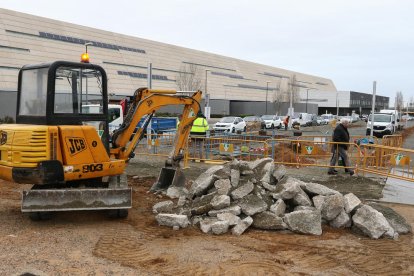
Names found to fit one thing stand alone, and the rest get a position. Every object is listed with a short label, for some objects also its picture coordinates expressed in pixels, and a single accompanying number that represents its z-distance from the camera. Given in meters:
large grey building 42.75
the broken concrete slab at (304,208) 7.91
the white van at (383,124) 31.58
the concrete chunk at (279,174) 8.97
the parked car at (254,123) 38.41
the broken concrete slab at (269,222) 7.56
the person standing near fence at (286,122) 41.34
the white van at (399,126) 42.75
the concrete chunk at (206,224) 7.41
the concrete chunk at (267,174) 8.78
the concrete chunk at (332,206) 7.89
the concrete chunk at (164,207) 8.47
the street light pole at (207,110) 23.86
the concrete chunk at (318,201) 8.03
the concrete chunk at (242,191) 8.12
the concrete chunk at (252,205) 7.76
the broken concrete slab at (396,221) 7.73
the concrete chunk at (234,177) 8.60
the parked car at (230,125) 32.27
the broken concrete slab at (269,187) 8.45
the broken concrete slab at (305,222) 7.45
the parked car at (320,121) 55.17
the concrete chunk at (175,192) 9.80
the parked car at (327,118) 56.89
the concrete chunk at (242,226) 7.29
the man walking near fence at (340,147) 13.25
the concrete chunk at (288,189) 8.05
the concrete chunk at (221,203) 7.86
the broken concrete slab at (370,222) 7.39
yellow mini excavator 6.99
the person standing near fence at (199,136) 15.66
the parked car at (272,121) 41.41
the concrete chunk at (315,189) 8.41
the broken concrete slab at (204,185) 8.79
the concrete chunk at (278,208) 7.84
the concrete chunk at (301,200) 8.07
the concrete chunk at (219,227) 7.30
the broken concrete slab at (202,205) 7.99
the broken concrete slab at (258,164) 9.22
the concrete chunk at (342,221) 7.84
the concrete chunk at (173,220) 7.58
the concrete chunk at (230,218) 7.48
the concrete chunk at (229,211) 7.72
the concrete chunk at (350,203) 7.97
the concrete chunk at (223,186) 8.30
